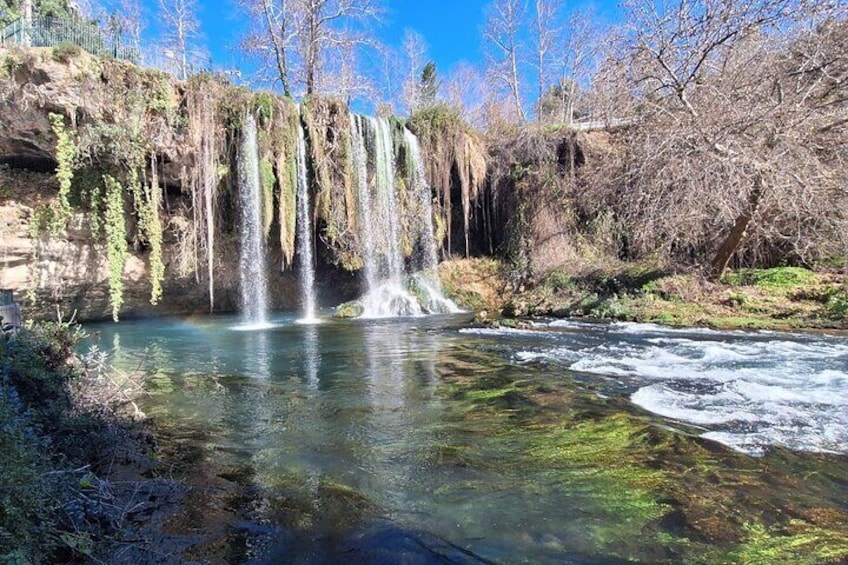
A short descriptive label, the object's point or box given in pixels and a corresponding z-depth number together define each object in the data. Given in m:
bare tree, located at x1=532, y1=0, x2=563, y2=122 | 23.08
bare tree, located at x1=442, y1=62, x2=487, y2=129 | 24.45
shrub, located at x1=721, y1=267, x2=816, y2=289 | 14.57
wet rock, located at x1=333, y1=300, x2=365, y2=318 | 15.84
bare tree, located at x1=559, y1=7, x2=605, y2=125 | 27.20
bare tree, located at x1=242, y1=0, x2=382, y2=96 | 21.97
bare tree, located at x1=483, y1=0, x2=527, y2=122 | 29.75
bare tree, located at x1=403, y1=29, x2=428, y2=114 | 29.70
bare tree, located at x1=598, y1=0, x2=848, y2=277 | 11.48
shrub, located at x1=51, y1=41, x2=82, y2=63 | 11.18
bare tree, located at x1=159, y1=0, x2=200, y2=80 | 14.65
